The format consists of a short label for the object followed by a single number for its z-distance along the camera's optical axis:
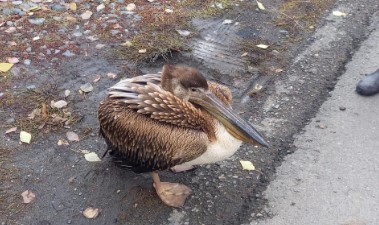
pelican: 3.09
